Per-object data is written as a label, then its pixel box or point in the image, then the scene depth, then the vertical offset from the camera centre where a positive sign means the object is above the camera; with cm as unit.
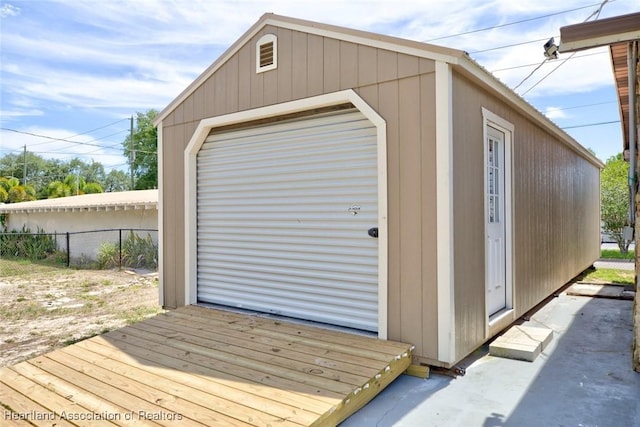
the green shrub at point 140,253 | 1062 -104
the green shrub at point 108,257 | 1065 -115
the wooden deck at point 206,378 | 229 -113
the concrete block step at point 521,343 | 353 -122
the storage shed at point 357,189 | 318 +23
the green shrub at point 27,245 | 1283 -102
